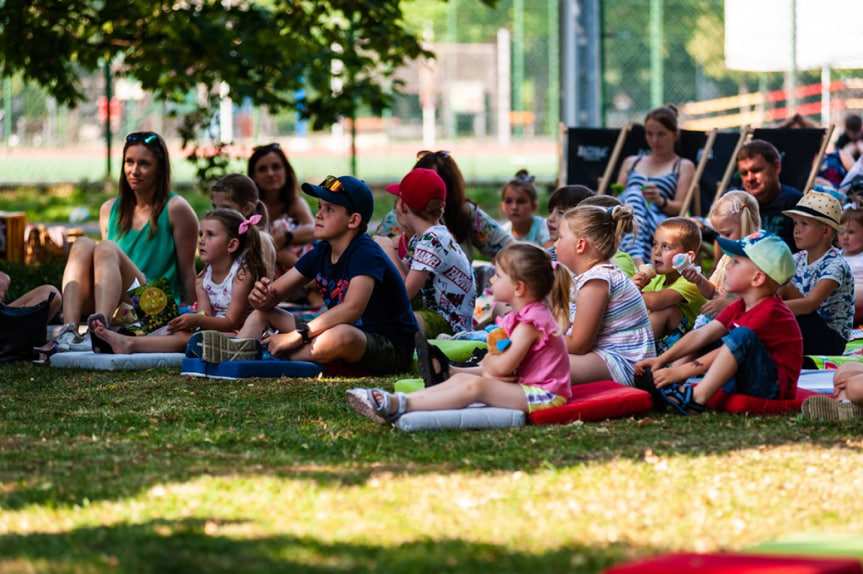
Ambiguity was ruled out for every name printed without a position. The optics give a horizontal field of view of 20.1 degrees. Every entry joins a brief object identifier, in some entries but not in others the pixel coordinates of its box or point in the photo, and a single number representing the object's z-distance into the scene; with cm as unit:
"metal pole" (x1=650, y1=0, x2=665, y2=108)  4545
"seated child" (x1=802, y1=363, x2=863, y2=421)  1016
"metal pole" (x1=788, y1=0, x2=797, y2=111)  3525
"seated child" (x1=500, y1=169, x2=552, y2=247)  1776
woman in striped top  1971
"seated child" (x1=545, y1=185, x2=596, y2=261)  1440
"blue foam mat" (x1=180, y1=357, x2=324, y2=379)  1267
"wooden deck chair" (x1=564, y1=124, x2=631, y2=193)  2338
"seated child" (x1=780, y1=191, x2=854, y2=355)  1310
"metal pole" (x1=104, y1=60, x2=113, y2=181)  3351
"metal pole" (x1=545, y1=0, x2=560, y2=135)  5116
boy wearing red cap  1411
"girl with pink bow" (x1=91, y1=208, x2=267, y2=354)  1392
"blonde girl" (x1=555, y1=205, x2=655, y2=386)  1128
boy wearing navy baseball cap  1261
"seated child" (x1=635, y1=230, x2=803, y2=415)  1055
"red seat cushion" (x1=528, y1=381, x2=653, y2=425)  1017
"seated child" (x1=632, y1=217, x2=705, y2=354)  1287
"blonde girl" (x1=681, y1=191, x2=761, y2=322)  1364
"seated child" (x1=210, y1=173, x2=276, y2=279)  1615
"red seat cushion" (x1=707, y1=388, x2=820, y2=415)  1061
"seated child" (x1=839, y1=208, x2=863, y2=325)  1533
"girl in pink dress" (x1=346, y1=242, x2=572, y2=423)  1004
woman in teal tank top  1569
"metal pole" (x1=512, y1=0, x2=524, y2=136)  5285
